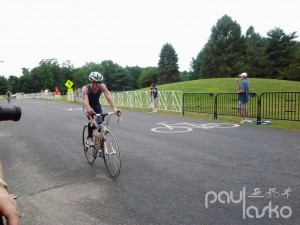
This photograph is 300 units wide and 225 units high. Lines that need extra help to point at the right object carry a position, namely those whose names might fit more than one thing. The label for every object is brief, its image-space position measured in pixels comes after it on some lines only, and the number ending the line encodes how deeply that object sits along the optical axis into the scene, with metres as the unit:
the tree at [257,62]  75.94
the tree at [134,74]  126.77
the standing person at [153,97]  20.58
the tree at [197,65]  99.98
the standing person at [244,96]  13.27
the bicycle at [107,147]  5.74
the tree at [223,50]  80.12
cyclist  6.05
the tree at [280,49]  75.00
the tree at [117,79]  119.94
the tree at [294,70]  63.81
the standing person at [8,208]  1.31
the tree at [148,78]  118.25
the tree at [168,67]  101.19
